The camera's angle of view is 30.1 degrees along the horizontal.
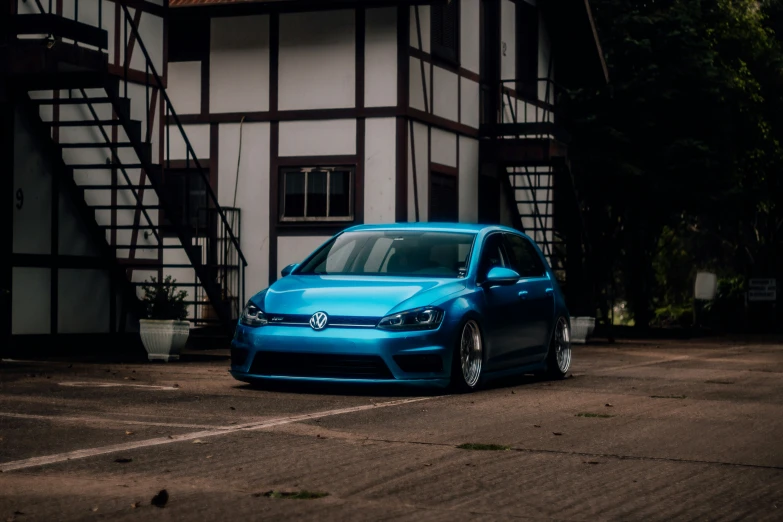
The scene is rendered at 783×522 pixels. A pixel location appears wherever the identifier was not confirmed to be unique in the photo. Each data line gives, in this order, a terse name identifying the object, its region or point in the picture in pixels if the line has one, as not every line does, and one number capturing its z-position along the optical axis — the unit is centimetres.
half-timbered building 1822
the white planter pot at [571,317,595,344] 2738
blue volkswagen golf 1216
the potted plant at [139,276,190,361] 1772
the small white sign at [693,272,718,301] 4212
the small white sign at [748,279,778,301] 4309
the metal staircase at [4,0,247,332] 1684
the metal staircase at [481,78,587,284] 2783
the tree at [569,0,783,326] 3278
